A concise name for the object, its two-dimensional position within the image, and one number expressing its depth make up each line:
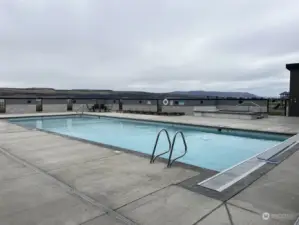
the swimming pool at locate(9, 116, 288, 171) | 5.57
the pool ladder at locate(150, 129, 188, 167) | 3.59
